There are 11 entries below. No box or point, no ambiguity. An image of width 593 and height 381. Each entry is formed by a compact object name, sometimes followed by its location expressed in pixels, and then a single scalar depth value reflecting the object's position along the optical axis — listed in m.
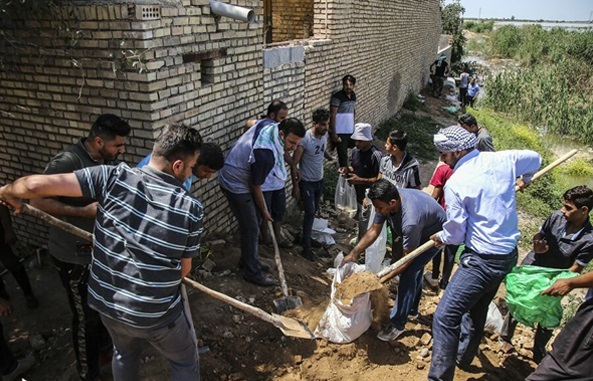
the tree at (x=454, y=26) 26.25
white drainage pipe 3.94
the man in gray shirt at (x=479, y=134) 5.36
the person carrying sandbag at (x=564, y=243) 3.62
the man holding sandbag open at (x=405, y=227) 3.37
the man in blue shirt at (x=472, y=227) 3.00
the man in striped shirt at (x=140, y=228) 2.09
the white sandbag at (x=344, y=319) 3.48
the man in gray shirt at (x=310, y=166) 5.01
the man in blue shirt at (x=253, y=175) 3.83
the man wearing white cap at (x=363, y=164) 5.01
